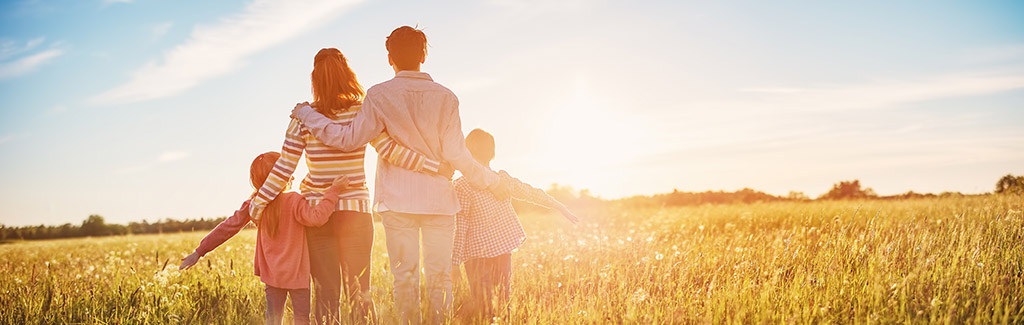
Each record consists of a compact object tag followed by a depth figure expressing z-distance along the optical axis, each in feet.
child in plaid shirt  16.22
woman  13.35
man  13.32
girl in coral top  13.50
